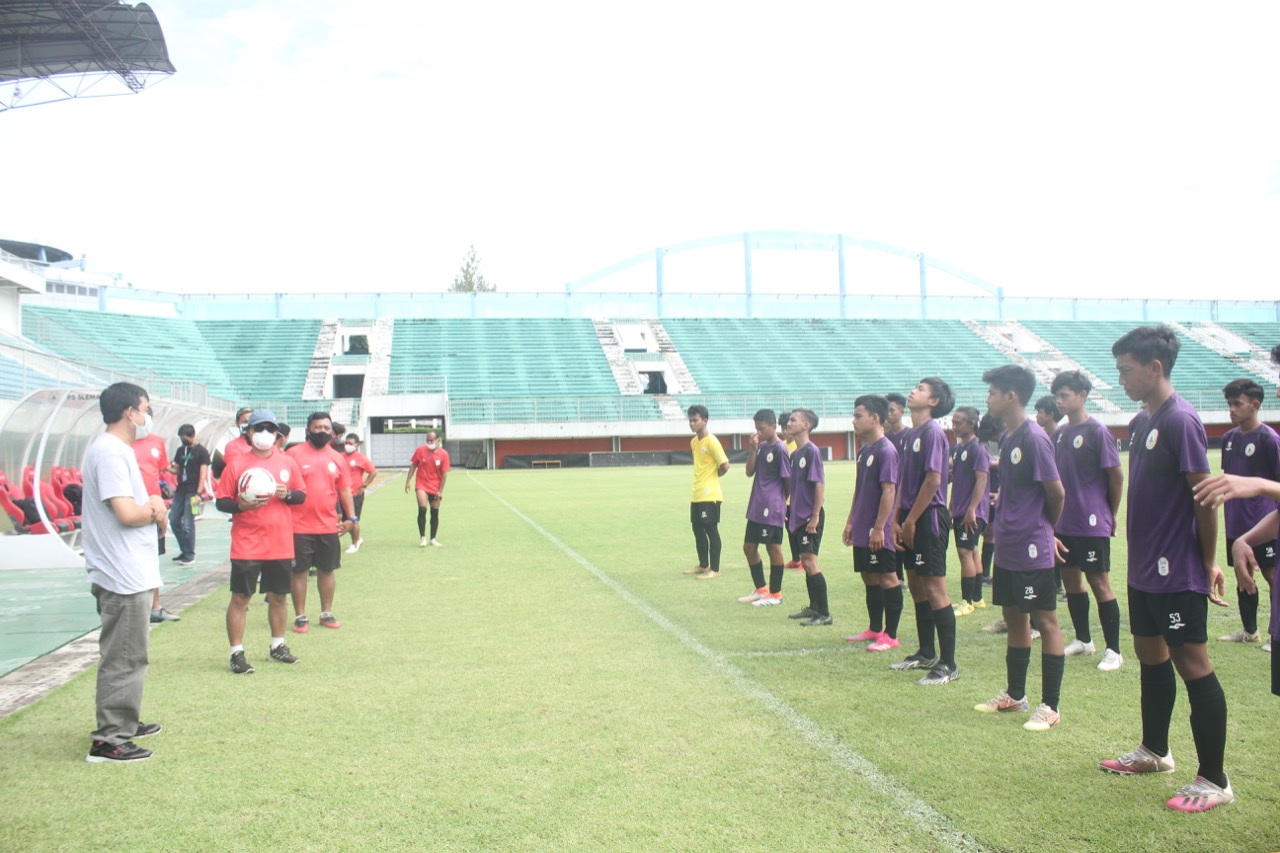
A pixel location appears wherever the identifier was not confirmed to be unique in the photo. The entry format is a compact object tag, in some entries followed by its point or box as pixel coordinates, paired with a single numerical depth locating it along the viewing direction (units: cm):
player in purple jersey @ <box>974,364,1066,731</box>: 503
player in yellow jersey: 1035
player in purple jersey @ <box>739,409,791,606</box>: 876
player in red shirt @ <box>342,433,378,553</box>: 1194
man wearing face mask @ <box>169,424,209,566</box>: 1183
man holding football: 651
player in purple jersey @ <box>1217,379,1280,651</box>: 661
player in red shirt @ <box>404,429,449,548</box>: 1357
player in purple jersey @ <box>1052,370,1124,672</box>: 620
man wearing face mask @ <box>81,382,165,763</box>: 484
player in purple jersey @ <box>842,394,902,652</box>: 657
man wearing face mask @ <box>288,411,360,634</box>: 767
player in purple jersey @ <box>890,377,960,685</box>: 592
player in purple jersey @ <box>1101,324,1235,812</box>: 389
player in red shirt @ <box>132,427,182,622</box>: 854
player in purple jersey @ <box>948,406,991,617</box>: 809
